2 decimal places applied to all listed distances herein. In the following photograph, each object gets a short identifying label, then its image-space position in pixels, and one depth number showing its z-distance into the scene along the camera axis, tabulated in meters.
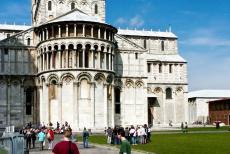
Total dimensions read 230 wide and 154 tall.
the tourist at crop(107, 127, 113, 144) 27.77
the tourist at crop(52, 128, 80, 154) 8.70
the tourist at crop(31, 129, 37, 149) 25.71
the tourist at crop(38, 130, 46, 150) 24.30
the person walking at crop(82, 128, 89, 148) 25.24
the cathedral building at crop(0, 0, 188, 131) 44.32
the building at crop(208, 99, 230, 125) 70.64
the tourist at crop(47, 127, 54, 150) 24.29
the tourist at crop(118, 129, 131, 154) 11.65
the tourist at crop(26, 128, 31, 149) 24.75
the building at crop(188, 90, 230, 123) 79.40
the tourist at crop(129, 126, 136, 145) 27.55
